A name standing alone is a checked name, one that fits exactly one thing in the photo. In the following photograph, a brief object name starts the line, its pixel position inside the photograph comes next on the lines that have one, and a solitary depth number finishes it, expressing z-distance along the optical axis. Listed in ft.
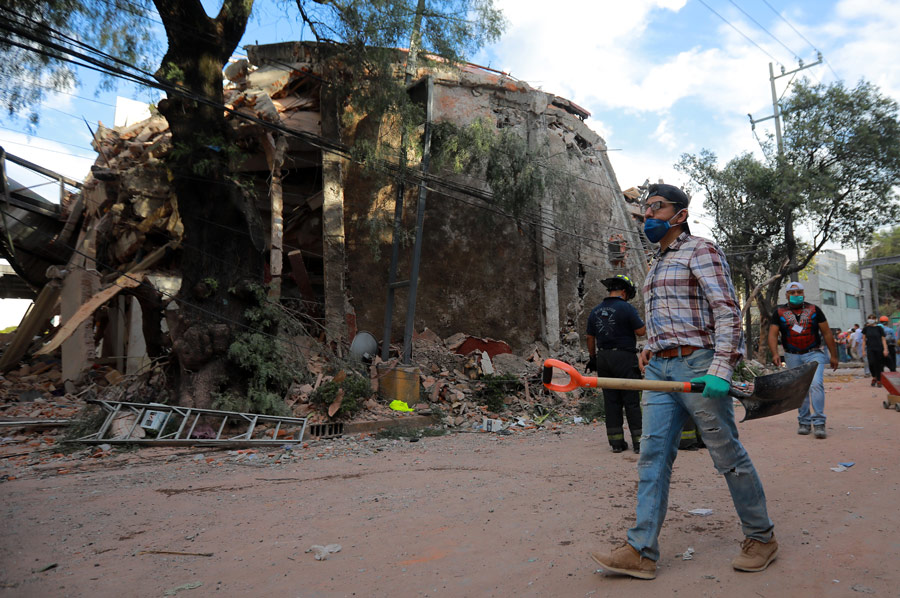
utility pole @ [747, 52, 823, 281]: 62.95
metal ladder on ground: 24.08
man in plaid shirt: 8.46
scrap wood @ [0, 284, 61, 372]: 45.44
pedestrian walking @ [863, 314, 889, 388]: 35.88
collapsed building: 38.06
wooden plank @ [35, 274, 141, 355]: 33.79
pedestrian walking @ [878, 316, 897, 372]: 35.35
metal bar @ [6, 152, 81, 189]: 43.64
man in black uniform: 19.58
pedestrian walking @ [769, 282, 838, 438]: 20.17
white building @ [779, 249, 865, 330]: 118.73
